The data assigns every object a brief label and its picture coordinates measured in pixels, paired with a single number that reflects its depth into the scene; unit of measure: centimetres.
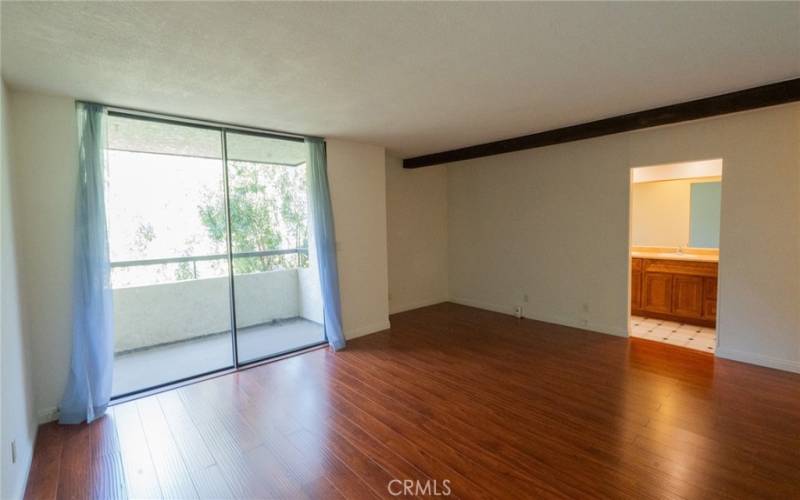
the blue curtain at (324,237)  428
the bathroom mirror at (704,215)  509
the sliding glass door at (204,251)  380
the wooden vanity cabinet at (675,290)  478
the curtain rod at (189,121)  312
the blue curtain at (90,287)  283
